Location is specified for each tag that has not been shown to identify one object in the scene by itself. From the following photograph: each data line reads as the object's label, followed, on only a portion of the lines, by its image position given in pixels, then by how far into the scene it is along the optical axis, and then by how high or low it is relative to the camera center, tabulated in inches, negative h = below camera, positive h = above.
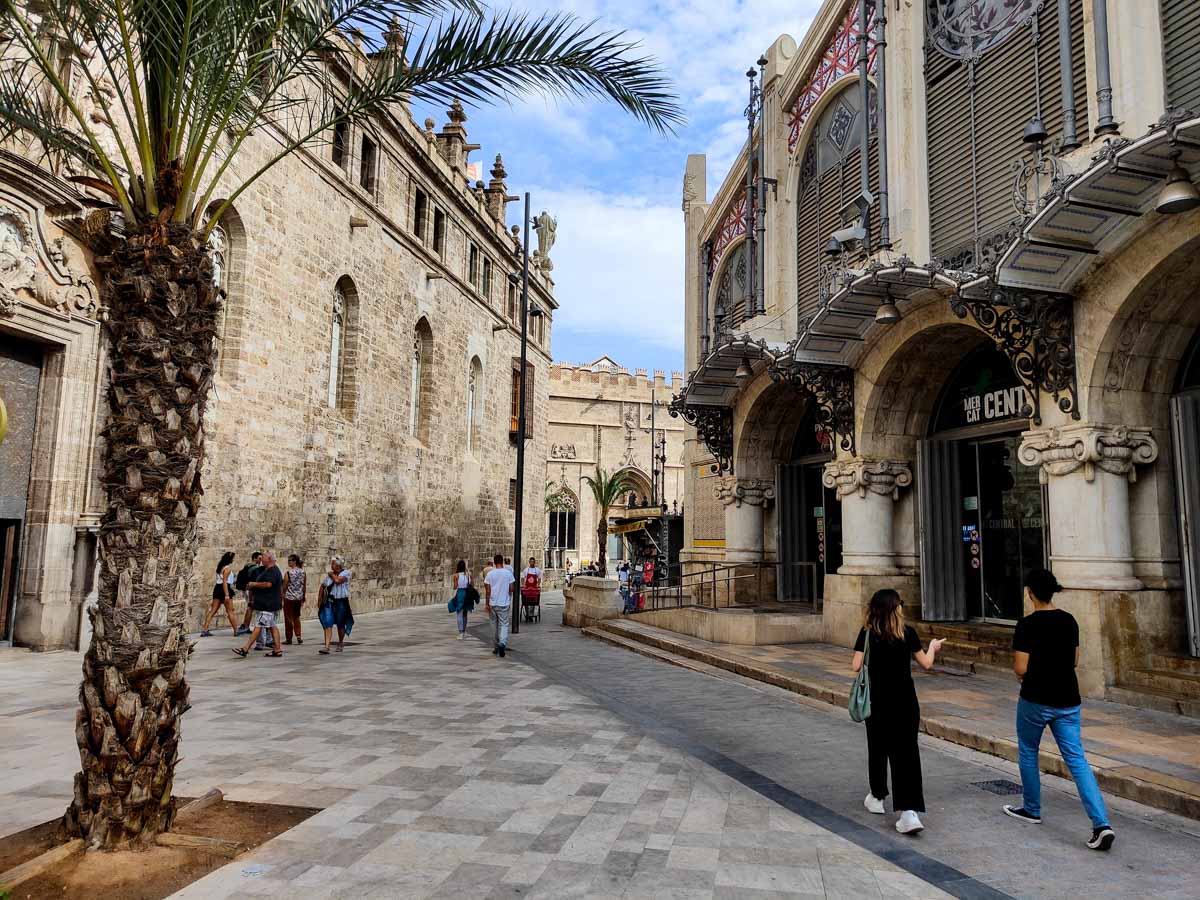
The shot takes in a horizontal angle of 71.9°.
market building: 328.2 +111.4
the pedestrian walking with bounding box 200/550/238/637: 577.3 -38.1
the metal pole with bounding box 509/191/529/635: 673.0 +74.1
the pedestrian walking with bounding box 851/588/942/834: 188.9 -37.3
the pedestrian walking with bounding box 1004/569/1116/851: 177.6 -33.4
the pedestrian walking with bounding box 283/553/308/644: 526.9 -37.6
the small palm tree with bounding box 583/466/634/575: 1758.1 +123.1
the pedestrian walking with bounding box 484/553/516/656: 502.3 -35.0
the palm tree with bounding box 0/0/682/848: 171.8 +38.5
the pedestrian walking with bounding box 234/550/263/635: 556.4 -27.5
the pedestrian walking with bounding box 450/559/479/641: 636.7 -43.0
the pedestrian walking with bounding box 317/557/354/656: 519.5 -42.7
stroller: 800.9 -54.0
